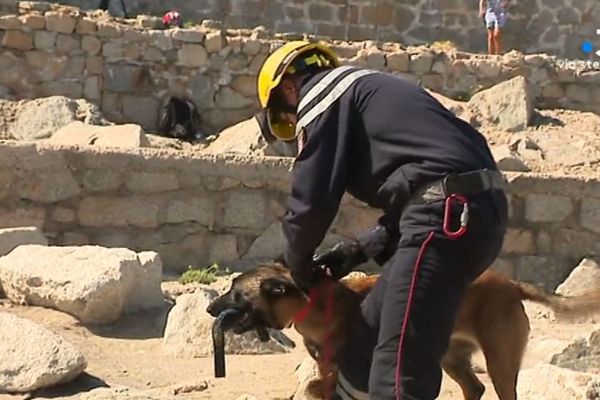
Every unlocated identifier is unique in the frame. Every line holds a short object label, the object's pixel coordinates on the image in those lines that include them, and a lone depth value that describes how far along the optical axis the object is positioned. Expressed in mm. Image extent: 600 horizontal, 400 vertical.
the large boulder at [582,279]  14953
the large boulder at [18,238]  13648
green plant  14680
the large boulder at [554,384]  8797
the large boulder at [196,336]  11648
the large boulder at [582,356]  10414
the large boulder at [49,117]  21625
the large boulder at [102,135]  18266
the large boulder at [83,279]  12219
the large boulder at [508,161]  18828
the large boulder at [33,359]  9969
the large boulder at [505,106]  23406
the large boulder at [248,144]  18750
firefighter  6941
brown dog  7859
